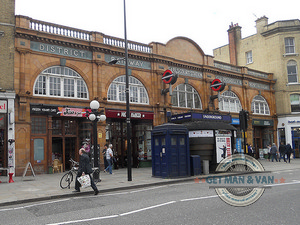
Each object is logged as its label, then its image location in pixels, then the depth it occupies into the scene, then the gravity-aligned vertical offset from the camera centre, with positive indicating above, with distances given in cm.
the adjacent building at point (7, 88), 1645 +325
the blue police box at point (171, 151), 1465 -65
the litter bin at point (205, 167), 1643 -166
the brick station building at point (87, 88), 1750 +385
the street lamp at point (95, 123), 1324 +85
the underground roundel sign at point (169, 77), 2239 +485
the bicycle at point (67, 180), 1206 -159
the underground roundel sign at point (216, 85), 2642 +485
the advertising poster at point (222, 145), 1769 -47
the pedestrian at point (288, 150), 2531 -128
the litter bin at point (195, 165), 1562 -146
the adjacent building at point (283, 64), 3266 +859
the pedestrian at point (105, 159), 1875 -118
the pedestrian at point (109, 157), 1727 -97
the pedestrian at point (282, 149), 2650 -125
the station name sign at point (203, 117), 1941 +148
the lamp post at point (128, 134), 1391 +28
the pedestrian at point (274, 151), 2665 -140
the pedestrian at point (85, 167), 1064 -93
